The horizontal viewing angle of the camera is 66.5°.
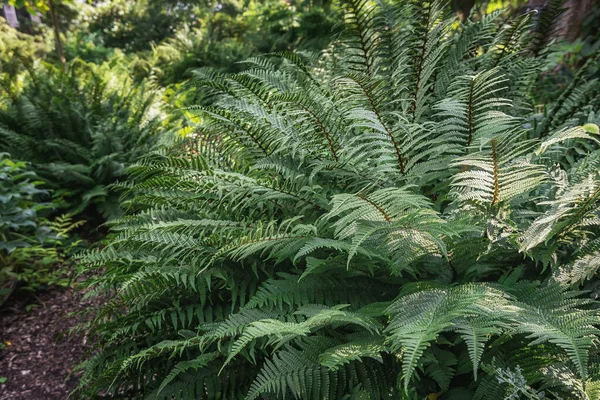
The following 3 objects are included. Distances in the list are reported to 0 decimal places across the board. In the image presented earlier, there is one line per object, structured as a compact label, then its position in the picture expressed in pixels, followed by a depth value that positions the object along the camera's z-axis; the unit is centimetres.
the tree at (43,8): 483
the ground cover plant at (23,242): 294
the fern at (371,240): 120
